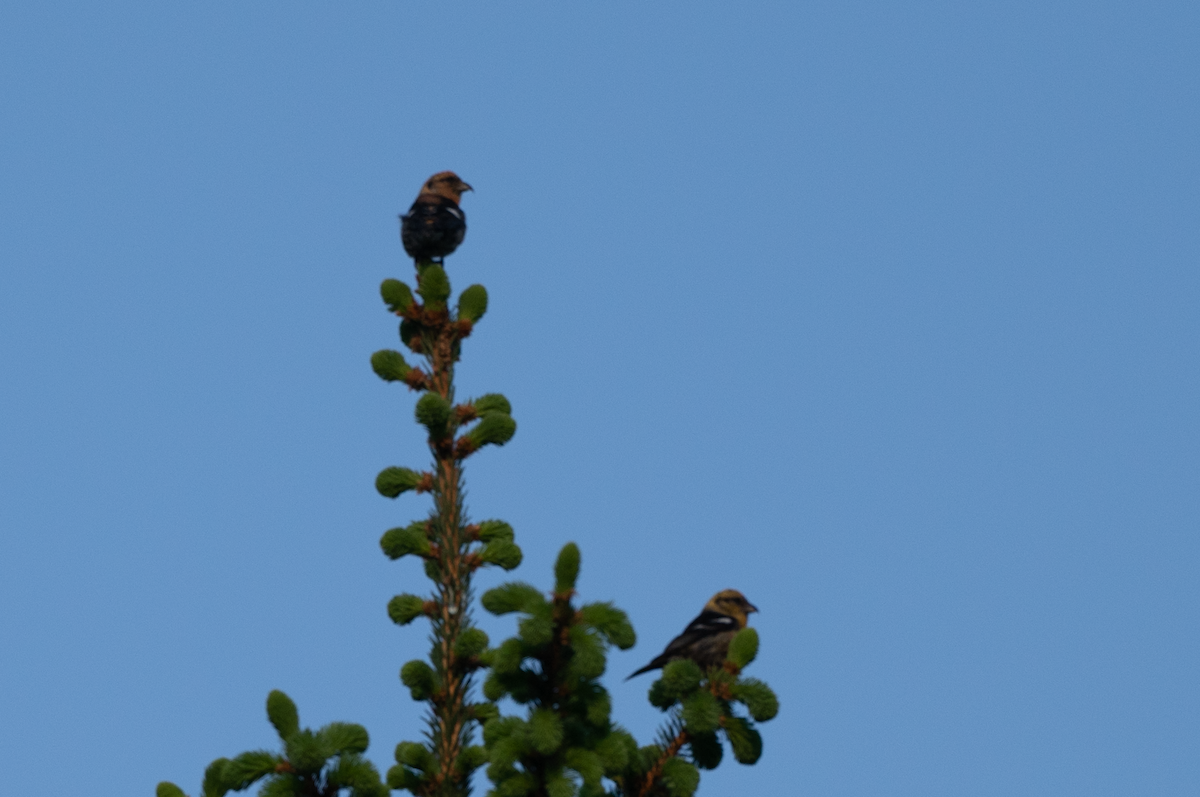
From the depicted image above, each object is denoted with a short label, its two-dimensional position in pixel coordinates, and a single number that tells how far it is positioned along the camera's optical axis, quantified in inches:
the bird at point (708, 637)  634.8
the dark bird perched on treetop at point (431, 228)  823.7
